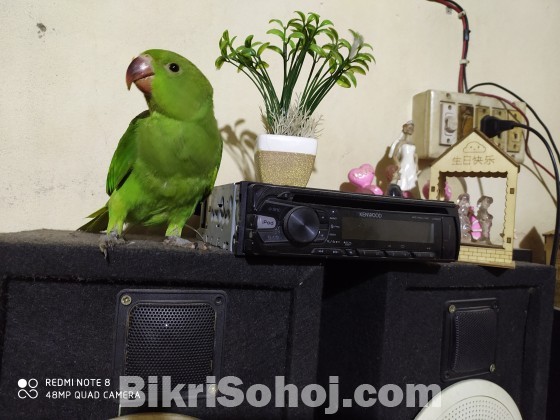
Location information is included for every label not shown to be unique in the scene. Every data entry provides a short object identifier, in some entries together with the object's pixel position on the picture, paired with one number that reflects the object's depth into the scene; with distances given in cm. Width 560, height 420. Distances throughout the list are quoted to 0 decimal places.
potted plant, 74
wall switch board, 109
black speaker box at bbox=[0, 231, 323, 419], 52
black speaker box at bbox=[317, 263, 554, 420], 67
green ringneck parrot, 68
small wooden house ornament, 76
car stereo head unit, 57
